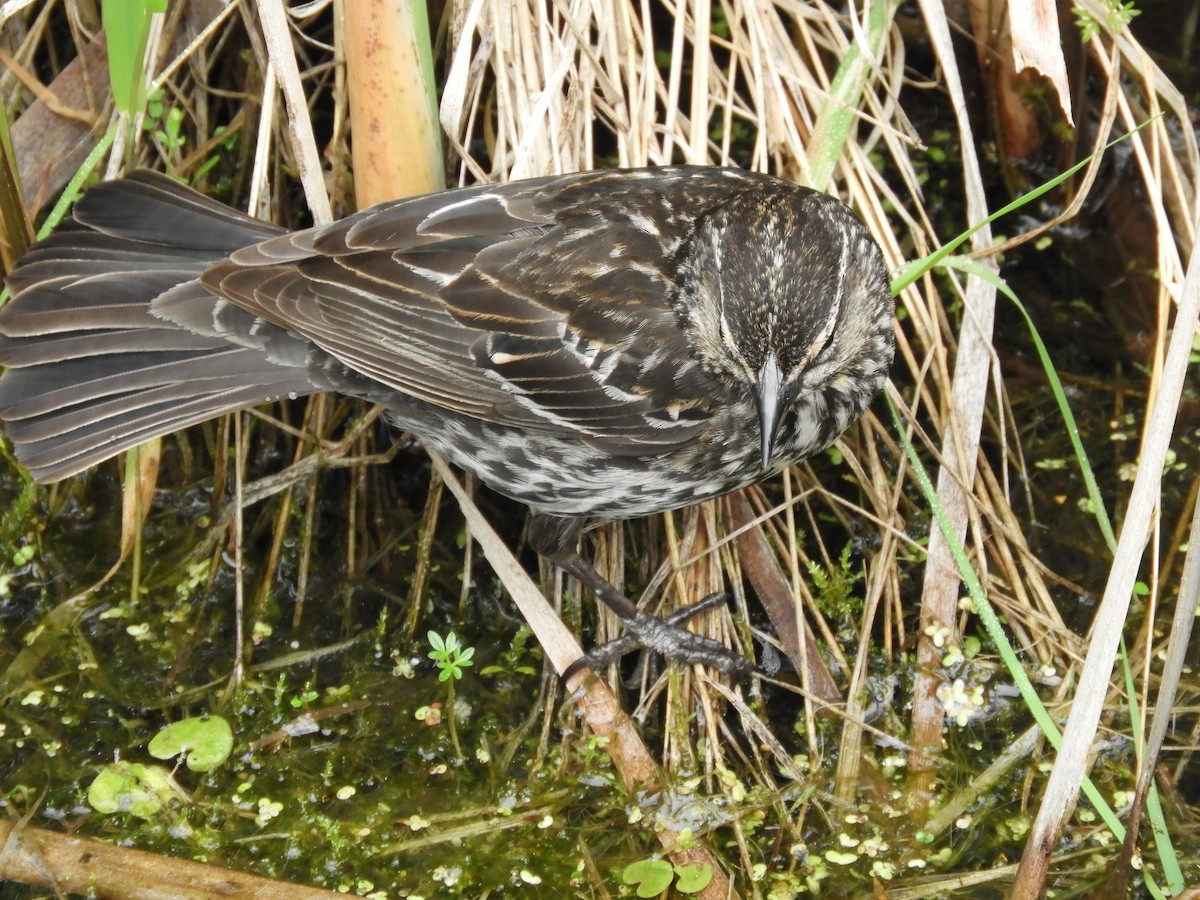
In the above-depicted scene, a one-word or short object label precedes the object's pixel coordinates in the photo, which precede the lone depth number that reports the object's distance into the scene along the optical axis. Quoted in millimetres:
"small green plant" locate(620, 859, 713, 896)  5691
